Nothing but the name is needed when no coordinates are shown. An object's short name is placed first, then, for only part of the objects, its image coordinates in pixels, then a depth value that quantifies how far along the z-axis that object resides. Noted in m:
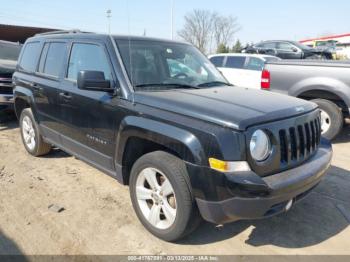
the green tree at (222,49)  40.28
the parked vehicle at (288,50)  16.45
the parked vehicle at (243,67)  10.41
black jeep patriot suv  2.77
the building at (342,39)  47.62
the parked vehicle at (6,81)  7.56
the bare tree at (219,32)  57.31
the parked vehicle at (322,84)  6.55
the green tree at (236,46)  43.39
